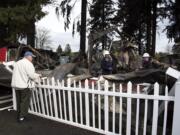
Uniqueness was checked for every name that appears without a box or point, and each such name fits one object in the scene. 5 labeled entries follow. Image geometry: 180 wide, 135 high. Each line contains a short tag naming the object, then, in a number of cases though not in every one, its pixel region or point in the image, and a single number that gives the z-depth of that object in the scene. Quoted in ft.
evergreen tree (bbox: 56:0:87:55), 33.76
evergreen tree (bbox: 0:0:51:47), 27.95
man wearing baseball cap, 11.45
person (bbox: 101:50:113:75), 17.90
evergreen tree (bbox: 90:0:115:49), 56.22
